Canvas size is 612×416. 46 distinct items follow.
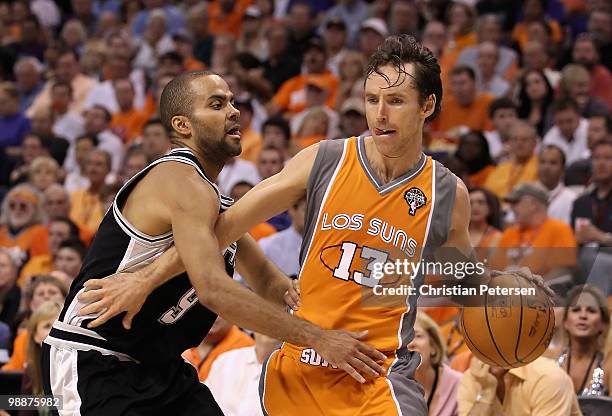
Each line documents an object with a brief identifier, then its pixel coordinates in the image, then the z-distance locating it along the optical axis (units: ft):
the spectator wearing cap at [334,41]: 74.33
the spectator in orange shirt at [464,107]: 65.62
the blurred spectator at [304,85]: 71.36
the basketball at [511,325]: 27.71
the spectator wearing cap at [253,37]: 79.39
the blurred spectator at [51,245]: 57.11
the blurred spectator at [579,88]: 62.49
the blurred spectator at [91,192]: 63.87
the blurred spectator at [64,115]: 78.28
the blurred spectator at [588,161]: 56.18
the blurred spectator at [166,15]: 88.58
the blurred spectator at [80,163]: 68.91
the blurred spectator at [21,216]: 61.00
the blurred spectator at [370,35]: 71.72
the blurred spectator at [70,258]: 52.21
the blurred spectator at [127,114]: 75.61
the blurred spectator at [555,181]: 54.44
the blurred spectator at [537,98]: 63.41
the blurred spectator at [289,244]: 48.91
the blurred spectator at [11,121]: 77.41
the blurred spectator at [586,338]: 36.86
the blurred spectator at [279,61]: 75.97
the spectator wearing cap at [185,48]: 80.31
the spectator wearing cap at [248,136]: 66.13
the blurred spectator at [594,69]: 65.05
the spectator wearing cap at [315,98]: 67.67
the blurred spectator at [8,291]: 52.65
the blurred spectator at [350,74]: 68.20
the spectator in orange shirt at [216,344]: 40.68
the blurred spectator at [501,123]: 61.62
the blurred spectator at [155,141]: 64.34
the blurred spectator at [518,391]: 34.53
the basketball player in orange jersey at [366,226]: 25.64
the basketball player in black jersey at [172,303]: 24.88
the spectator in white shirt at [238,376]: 37.86
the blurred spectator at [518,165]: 57.77
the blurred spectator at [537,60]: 65.82
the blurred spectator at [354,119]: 61.31
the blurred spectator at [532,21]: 72.59
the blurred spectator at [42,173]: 66.18
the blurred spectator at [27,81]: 84.69
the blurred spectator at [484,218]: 50.72
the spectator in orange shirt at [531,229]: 48.16
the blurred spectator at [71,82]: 81.82
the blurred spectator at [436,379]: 37.32
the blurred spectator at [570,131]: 59.36
